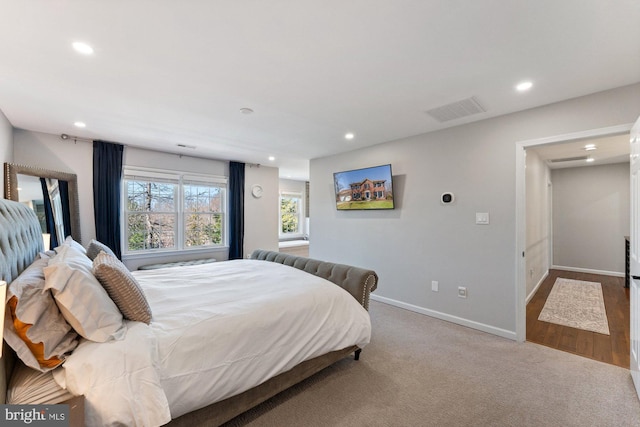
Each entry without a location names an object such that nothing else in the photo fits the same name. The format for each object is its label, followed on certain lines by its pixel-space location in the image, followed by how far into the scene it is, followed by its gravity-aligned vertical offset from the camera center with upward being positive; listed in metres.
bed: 1.20 -0.71
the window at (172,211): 4.31 +0.07
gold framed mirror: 2.94 +0.42
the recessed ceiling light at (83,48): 1.72 +1.10
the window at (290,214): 7.28 +0.02
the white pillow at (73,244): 2.43 -0.27
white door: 1.96 -0.33
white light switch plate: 3.08 -0.05
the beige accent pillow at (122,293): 1.55 -0.45
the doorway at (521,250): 2.82 -0.39
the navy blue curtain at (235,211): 5.26 +0.08
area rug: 3.22 -1.31
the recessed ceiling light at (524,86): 2.23 +1.09
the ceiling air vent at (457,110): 2.62 +1.08
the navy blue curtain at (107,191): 3.86 +0.35
